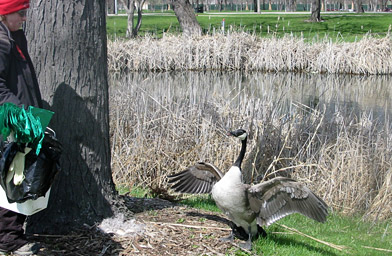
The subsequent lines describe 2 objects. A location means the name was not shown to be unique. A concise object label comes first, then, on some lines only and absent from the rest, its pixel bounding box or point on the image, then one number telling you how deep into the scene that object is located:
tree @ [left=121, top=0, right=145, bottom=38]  28.64
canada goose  4.84
